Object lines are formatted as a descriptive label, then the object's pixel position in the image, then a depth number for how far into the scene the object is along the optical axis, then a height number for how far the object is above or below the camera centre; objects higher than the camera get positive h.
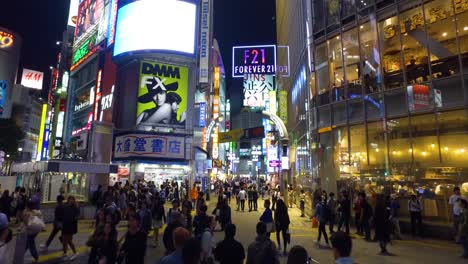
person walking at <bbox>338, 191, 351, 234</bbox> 12.85 -1.15
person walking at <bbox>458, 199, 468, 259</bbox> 9.38 -1.30
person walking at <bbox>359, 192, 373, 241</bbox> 12.33 -1.25
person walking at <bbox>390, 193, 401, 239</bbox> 12.77 -1.41
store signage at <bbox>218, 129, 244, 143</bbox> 27.84 +4.02
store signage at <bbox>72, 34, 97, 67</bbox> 39.61 +16.47
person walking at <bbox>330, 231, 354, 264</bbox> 3.69 -0.77
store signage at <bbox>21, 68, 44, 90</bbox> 75.31 +23.43
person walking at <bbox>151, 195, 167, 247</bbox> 11.27 -1.26
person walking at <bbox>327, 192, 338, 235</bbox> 12.48 -1.04
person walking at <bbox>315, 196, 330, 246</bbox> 11.38 -1.20
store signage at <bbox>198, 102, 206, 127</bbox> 35.92 +7.42
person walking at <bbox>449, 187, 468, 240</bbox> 10.94 -0.73
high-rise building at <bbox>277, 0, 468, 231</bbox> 13.51 +4.17
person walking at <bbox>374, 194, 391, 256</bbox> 10.19 -1.31
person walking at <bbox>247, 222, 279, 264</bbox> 4.80 -1.08
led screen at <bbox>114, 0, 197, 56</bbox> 31.94 +15.42
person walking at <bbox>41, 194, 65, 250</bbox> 9.72 -1.23
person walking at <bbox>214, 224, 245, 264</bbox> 4.90 -1.09
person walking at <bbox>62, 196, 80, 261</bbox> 9.28 -1.33
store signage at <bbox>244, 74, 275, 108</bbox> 35.19 +10.44
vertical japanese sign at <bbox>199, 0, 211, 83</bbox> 34.41 +14.76
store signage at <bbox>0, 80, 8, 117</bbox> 51.58 +14.07
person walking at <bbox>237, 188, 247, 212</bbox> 22.13 -1.09
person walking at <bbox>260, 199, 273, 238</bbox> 9.49 -1.09
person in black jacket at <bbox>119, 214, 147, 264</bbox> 5.55 -1.15
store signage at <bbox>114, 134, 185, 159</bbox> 30.19 +3.15
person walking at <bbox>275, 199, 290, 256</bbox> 10.12 -1.22
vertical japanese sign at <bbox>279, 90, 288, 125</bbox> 37.88 +9.04
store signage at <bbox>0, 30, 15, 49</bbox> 64.56 +27.95
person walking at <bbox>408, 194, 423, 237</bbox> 12.83 -1.15
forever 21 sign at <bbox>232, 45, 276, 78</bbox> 27.72 +10.56
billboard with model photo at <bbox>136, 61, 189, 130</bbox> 31.77 +8.34
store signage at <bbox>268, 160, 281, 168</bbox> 25.42 +1.45
